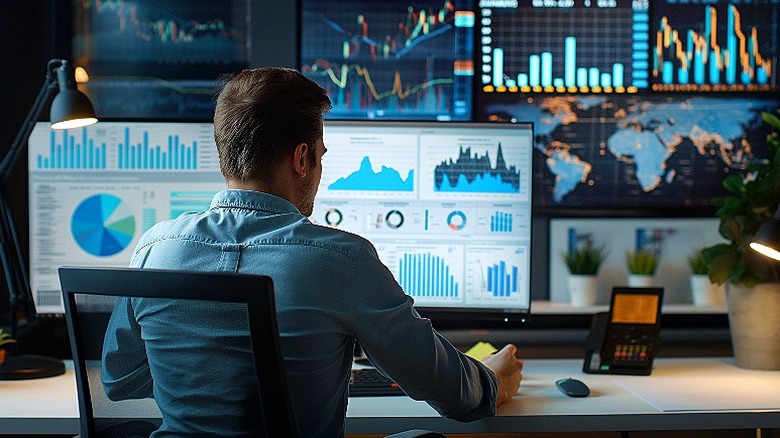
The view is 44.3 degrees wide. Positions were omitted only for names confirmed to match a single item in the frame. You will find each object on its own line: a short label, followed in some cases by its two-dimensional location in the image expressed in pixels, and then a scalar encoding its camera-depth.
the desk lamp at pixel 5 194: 2.24
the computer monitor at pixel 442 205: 2.33
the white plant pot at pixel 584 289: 2.77
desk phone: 2.35
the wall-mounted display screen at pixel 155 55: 3.27
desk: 1.87
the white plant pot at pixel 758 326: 2.40
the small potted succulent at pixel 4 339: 2.24
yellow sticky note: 2.31
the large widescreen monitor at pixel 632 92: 2.88
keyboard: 2.06
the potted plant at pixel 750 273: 2.41
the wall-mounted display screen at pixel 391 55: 2.87
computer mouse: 2.06
